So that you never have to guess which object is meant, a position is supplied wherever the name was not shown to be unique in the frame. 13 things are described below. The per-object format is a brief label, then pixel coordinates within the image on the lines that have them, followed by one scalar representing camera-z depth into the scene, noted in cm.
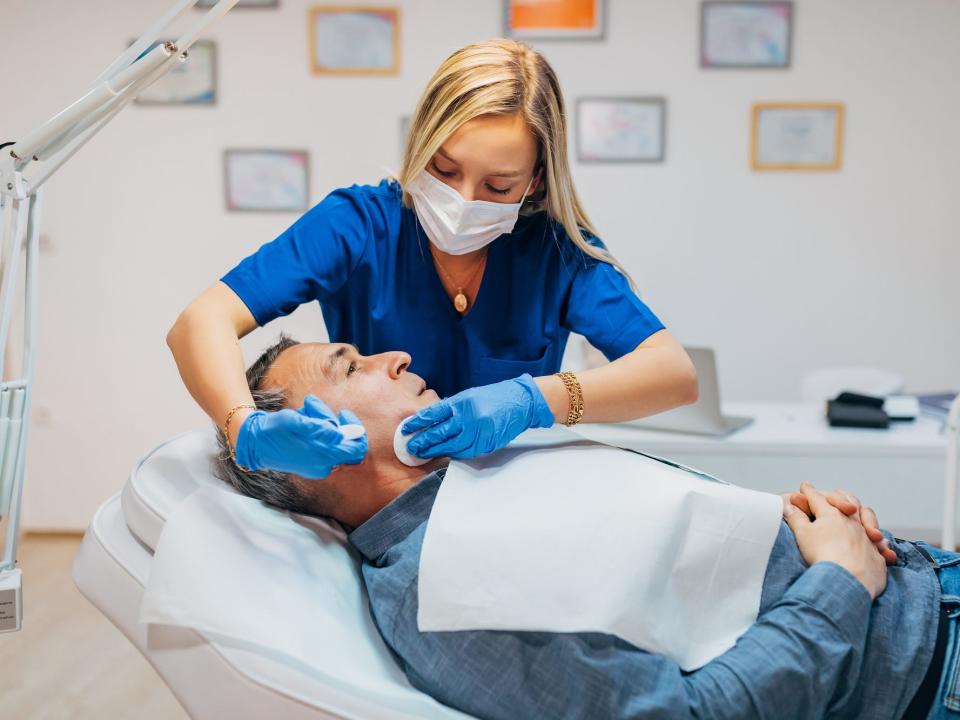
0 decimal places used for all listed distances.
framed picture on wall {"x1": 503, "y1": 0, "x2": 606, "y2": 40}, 341
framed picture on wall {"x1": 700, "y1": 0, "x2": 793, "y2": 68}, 340
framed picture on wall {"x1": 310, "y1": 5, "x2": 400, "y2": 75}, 346
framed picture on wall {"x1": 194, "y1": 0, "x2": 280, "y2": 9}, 346
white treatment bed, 98
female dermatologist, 117
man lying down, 97
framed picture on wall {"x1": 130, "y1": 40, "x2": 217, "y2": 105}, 349
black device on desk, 242
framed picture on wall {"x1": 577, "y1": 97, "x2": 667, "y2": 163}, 346
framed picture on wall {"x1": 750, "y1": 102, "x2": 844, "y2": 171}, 345
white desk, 227
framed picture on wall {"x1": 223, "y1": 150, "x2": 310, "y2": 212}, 354
